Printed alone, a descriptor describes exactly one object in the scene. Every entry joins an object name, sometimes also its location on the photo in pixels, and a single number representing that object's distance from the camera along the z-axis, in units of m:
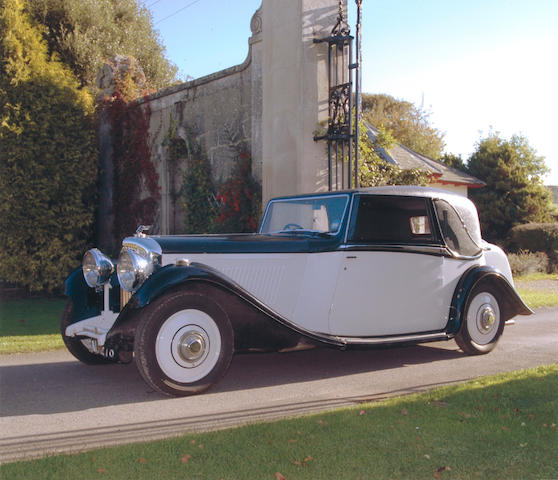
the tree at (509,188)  22.31
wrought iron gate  9.88
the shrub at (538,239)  18.83
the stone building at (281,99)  10.05
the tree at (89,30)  18.78
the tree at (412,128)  36.22
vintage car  4.79
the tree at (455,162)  26.33
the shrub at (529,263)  16.38
